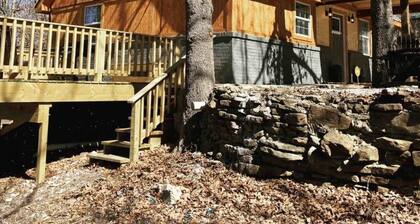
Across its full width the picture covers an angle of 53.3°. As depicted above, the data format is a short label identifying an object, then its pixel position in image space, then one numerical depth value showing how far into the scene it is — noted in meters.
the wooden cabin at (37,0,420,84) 11.28
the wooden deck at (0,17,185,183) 7.70
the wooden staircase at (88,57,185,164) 7.94
